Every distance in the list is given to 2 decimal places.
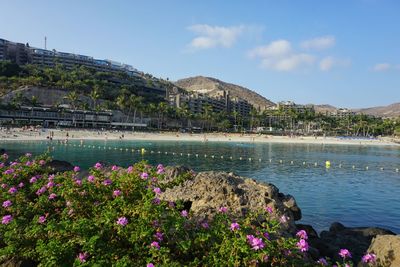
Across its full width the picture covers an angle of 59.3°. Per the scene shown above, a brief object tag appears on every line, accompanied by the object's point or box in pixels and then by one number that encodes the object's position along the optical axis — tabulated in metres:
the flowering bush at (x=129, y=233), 5.09
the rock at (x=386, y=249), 6.64
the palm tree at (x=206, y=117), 155.88
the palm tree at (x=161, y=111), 138.62
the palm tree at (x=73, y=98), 120.09
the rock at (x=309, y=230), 12.31
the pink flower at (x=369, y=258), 5.32
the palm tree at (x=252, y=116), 176.29
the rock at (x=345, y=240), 9.99
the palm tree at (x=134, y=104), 131.25
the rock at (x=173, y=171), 11.64
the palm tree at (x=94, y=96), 126.25
